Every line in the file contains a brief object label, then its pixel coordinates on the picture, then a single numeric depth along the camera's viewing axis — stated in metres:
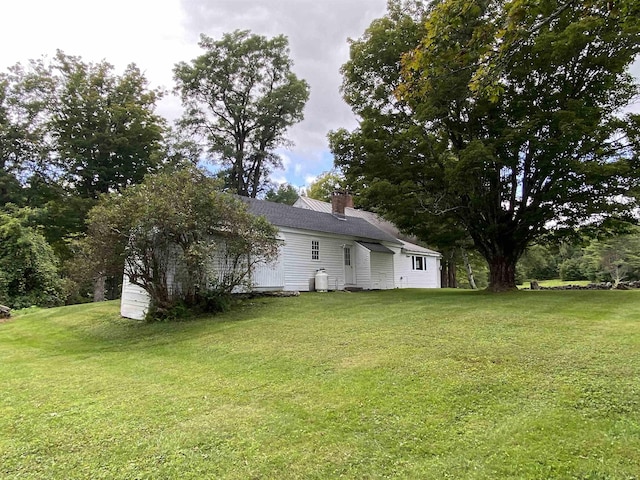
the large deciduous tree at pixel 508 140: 12.50
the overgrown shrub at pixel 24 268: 18.97
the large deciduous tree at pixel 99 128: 25.20
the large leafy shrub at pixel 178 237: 10.56
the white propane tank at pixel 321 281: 17.84
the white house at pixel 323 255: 15.94
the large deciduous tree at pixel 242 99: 32.84
